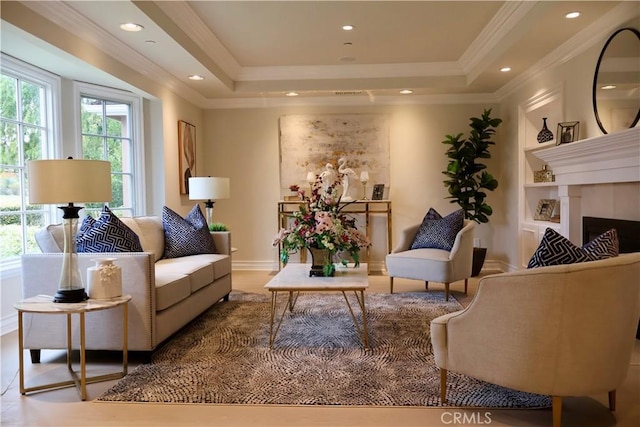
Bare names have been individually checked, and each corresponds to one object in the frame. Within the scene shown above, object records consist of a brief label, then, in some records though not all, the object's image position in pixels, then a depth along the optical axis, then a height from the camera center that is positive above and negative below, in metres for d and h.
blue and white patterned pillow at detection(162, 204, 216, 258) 4.23 -0.33
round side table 2.34 -0.55
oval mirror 3.30 +0.83
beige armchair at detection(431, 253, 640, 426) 1.85 -0.54
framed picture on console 6.22 +0.08
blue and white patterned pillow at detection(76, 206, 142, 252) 3.00 -0.22
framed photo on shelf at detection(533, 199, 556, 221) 4.94 -0.15
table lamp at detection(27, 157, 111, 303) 2.40 +0.07
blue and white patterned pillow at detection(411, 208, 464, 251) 4.71 -0.35
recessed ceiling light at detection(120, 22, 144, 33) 3.54 +1.35
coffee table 3.02 -0.56
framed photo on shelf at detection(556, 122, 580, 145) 4.02 +0.55
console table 6.06 -0.15
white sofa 2.81 -0.64
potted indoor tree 5.68 +0.33
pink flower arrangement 3.34 -0.24
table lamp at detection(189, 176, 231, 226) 4.89 +0.14
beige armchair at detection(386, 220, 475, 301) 4.35 -0.62
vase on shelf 4.78 +0.63
